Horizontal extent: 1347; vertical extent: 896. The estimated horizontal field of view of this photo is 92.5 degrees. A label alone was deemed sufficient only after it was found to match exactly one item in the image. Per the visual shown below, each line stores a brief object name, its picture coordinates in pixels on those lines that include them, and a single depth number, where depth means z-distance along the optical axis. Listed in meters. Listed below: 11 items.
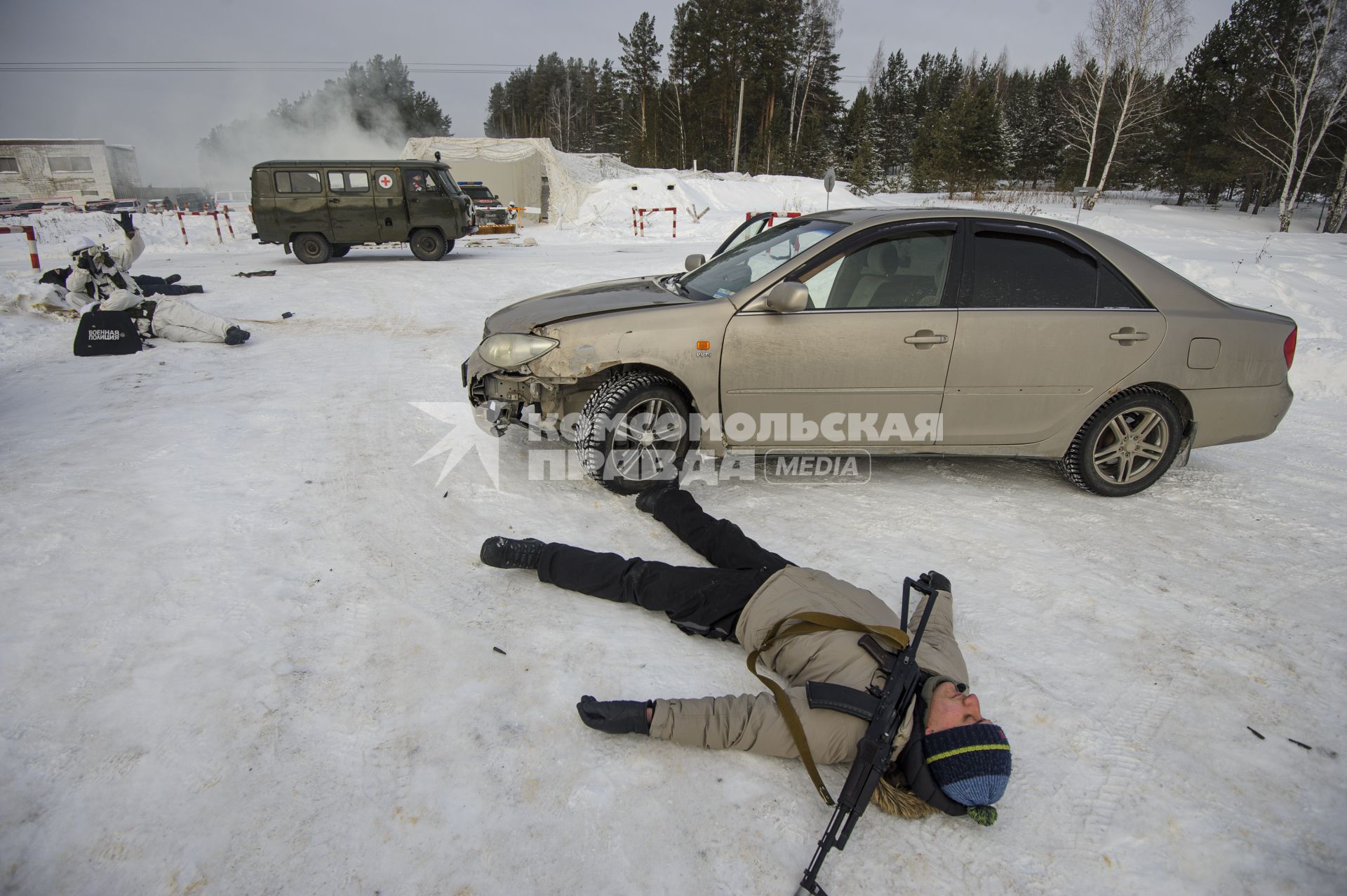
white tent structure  27.61
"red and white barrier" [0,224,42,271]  10.24
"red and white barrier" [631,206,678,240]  21.39
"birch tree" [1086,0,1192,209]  23.75
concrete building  40.78
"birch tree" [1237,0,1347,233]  19.83
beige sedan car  3.69
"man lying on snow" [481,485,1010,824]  1.92
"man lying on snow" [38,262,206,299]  8.32
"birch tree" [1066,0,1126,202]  24.45
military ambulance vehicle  13.12
